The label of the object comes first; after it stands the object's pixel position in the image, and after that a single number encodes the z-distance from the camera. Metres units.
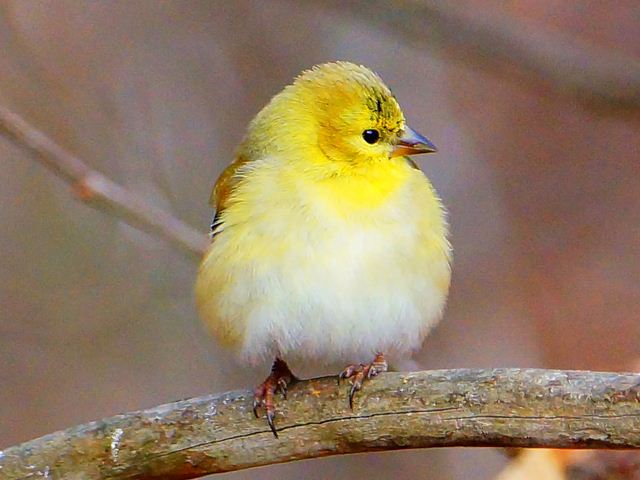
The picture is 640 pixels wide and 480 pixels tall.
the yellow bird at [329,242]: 5.38
